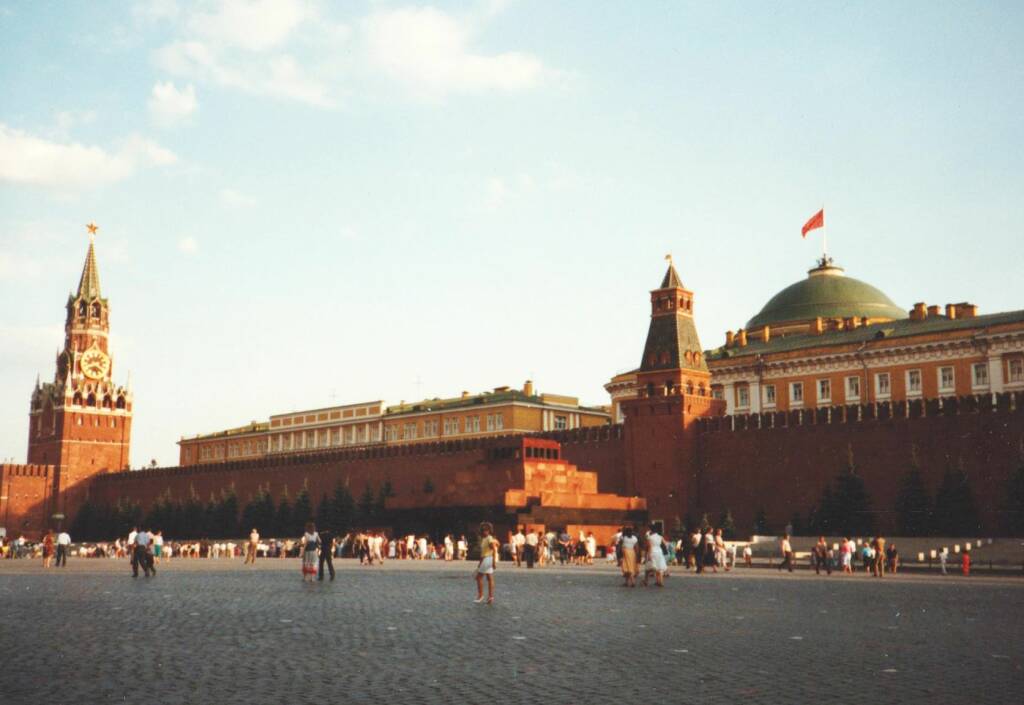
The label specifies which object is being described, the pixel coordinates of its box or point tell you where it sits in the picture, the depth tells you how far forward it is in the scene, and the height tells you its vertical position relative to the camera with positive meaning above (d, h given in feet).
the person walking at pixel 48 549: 104.38 -0.77
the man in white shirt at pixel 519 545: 95.32 -0.54
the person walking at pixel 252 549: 105.09 -0.87
